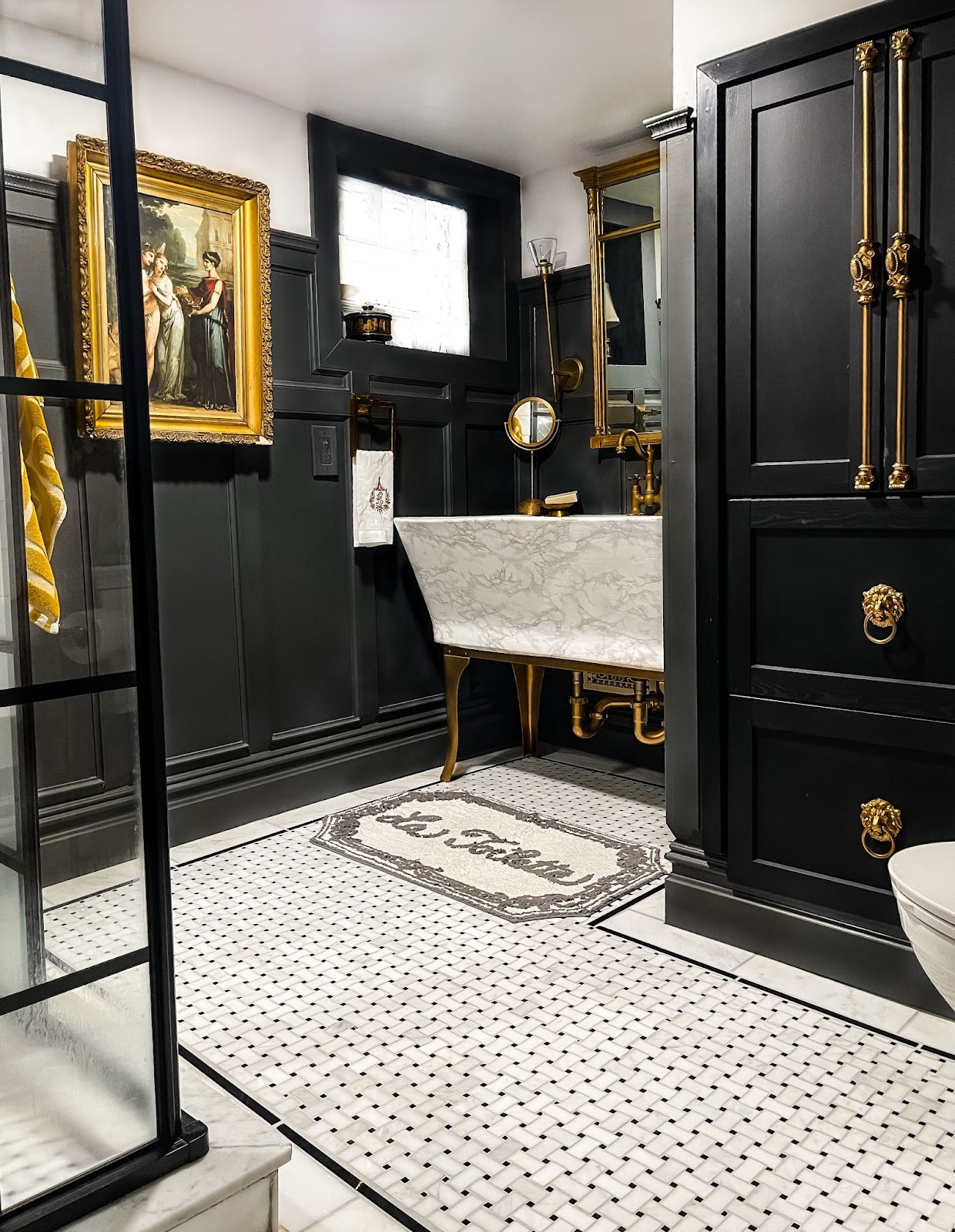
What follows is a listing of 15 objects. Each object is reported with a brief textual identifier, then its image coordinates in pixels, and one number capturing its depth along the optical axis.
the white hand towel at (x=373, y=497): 3.59
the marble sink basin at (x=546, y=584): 2.95
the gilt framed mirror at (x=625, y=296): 3.68
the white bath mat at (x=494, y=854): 2.67
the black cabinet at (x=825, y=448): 1.92
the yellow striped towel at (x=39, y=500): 1.17
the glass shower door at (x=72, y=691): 1.16
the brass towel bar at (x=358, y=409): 3.57
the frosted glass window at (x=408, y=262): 3.74
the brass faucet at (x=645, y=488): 3.65
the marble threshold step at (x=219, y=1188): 1.24
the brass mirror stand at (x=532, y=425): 4.07
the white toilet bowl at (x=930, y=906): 1.45
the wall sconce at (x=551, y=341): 3.93
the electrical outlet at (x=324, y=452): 3.48
